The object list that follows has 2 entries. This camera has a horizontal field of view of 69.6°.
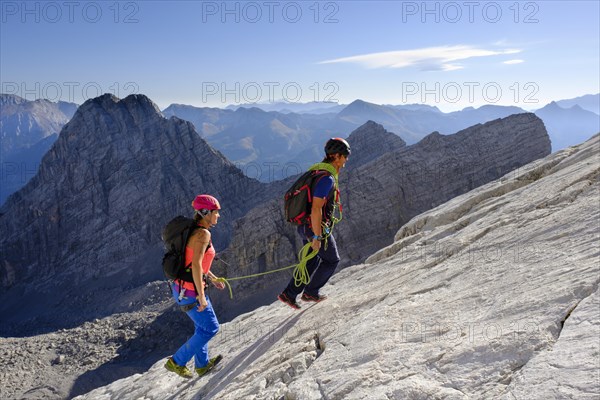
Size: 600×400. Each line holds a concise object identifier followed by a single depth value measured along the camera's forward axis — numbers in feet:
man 26.45
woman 23.62
